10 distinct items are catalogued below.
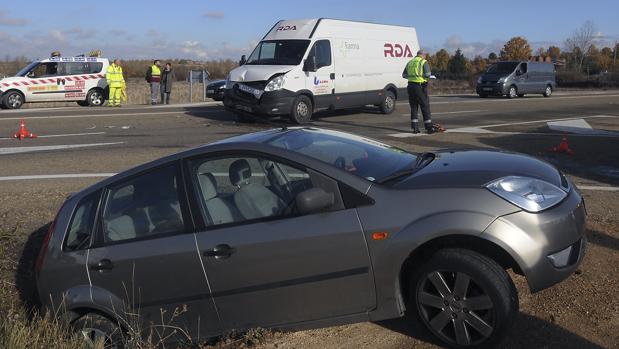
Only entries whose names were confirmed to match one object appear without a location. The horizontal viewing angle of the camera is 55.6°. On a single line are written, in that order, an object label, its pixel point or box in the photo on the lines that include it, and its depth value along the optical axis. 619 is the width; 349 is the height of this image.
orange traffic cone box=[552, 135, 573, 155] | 9.93
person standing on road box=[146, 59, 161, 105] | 23.20
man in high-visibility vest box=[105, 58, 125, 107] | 22.38
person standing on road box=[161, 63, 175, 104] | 23.89
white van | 14.70
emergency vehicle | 21.77
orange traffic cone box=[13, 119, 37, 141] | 13.59
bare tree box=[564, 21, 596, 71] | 69.00
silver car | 3.40
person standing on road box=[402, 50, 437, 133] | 12.97
